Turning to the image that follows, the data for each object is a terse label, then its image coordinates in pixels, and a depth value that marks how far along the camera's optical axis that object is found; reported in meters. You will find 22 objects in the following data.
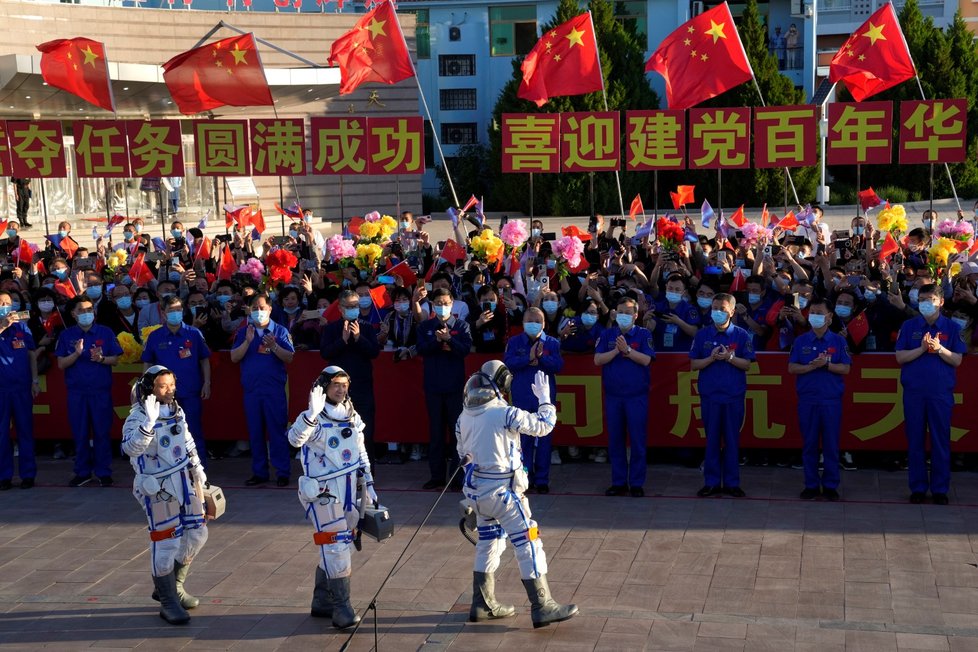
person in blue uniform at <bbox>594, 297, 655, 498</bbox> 10.72
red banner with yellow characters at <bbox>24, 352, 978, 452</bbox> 11.36
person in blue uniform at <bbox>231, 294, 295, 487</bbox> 11.45
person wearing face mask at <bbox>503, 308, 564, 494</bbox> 10.73
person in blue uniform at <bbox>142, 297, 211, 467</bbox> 11.56
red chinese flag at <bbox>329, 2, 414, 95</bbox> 18.47
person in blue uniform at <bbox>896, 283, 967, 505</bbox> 10.14
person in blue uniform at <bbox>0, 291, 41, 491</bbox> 11.54
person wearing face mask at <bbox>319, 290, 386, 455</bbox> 11.29
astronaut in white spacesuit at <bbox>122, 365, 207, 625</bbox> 8.02
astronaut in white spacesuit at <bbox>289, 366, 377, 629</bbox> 7.77
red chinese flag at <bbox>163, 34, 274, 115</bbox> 19.33
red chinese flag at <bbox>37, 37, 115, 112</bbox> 19.41
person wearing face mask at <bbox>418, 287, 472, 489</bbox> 11.24
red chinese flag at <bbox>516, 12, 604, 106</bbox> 18.00
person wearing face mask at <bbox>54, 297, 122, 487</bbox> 11.70
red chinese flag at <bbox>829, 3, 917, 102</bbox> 17.34
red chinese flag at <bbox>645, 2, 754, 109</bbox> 17.47
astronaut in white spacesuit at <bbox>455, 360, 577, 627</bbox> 7.72
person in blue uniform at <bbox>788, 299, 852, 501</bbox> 10.32
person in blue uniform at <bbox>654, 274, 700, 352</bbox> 11.73
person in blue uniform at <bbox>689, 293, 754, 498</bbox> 10.52
